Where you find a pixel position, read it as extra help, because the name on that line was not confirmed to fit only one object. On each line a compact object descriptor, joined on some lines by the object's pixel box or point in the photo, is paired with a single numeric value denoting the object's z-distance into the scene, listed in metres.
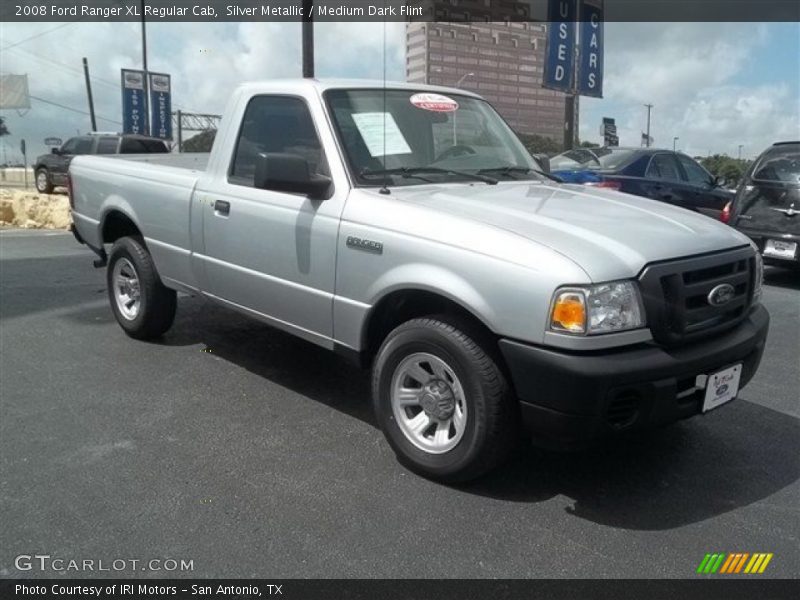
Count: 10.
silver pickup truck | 2.89
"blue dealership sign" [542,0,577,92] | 16.35
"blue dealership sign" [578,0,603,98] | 17.02
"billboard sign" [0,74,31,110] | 48.47
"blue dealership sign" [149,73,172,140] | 24.48
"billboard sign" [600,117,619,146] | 21.31
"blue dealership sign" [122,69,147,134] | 23.94
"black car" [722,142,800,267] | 8.17
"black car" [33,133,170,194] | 18.03
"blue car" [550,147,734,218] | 10.14
